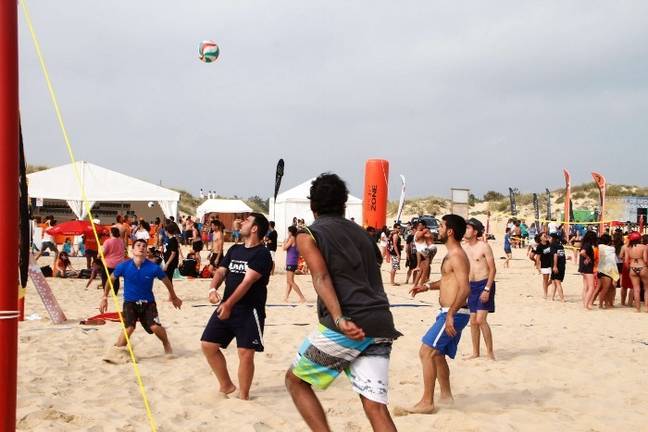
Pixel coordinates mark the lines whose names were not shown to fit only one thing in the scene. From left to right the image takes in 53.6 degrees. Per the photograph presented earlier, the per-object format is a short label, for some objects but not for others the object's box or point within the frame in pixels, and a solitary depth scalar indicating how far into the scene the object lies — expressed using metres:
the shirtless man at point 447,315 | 4.57
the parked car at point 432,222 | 31.70
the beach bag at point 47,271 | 14.20
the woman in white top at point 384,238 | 20.36
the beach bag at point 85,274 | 14.51
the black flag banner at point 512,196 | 34.78
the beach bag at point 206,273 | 15.45
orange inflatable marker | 24.41
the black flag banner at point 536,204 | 35.09
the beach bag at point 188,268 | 15.05
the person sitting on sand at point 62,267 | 14.58
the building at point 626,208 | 42.09
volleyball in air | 10.78
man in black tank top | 3.00
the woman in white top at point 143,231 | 14.91
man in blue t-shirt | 6.11
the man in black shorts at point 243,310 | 4.76
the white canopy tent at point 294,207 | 29.54
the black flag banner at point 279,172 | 17.85
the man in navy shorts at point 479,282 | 6.36
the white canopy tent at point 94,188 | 23.34
